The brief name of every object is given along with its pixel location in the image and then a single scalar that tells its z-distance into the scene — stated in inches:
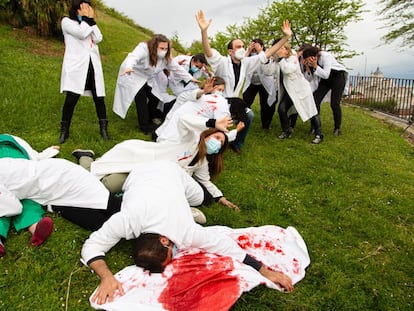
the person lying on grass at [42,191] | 122.9
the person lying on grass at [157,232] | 106.7
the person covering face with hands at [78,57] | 206.7
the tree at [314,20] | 927.7
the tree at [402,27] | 759.7
